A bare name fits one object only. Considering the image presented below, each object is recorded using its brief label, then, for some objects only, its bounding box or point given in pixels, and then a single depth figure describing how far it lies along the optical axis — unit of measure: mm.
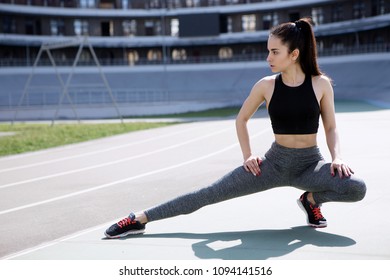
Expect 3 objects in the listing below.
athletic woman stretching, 4645
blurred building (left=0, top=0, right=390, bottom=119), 51438
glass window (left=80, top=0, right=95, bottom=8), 65600
